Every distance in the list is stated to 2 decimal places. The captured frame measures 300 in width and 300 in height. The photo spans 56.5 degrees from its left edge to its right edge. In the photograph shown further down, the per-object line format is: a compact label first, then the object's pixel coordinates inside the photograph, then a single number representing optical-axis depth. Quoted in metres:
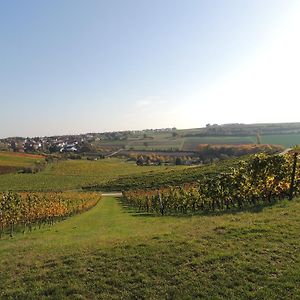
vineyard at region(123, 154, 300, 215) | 21.48
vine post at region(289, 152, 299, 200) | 19.17
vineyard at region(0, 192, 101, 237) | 24.02
